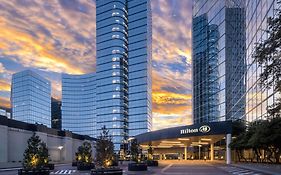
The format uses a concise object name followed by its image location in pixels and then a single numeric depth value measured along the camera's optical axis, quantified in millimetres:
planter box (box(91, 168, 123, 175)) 14640
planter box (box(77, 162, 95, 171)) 23220
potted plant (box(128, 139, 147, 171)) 22204
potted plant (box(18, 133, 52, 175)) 16917
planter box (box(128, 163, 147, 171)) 22182
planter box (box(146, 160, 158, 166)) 28989
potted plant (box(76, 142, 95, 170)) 23370
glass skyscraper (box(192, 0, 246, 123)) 43320
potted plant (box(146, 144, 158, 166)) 29110
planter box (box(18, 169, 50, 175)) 16626
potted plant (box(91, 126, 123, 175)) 15525
